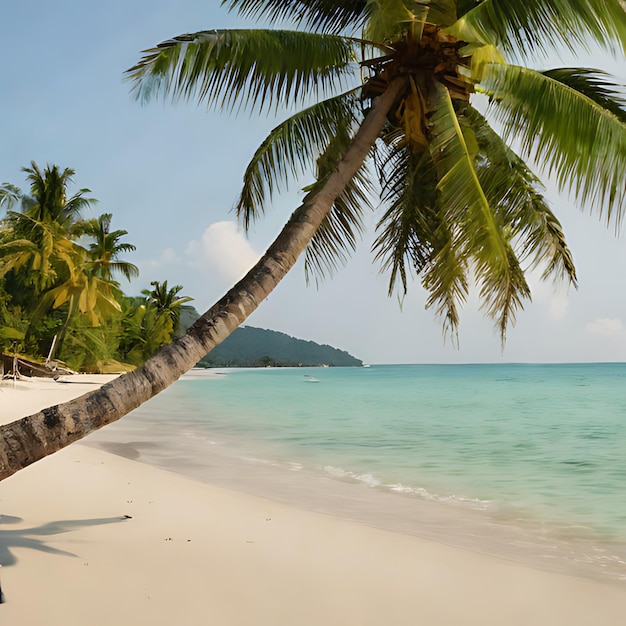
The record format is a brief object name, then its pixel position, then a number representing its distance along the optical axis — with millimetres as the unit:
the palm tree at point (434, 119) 4918
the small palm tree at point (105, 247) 30000
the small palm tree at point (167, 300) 50094
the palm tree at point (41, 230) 28016
